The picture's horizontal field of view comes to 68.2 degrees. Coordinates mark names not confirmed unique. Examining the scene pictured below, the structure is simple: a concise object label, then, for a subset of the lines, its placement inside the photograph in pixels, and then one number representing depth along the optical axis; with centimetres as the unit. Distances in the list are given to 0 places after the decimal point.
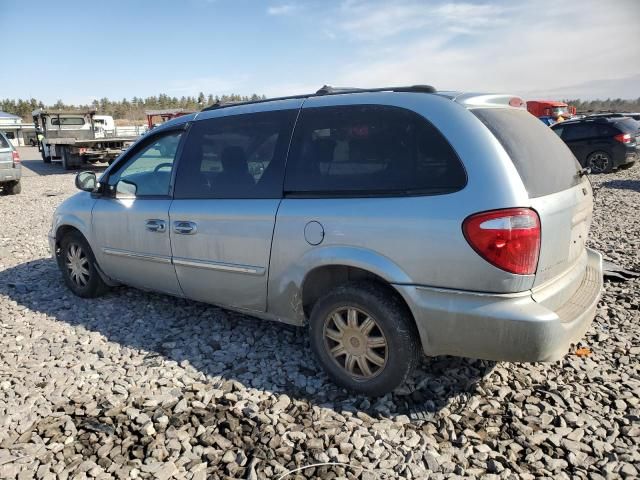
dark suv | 1362
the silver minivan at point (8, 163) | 1246
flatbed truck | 1878
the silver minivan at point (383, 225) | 251
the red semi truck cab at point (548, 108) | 2877
